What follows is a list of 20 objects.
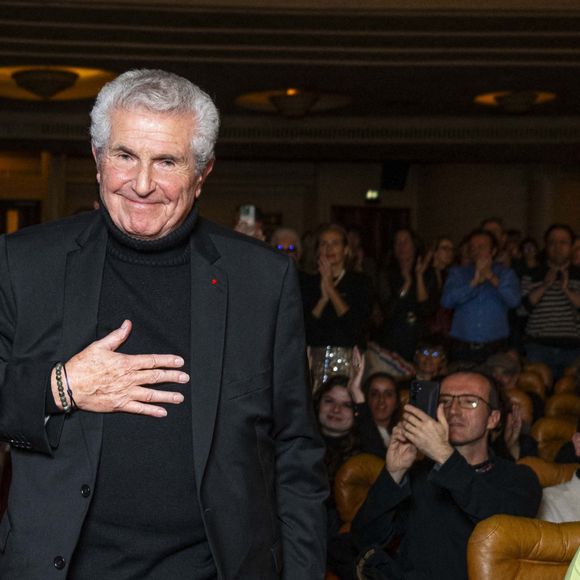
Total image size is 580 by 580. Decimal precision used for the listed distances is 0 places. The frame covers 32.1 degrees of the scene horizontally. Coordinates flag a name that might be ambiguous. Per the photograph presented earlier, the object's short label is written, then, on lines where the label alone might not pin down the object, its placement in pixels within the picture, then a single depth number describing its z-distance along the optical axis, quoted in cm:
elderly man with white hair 146
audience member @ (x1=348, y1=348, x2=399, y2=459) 431
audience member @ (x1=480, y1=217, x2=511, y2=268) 864
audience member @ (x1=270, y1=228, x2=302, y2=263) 528
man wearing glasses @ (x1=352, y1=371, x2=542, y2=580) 276
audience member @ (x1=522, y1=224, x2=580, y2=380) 697
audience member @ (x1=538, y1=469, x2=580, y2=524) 309
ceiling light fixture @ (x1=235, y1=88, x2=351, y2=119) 1122
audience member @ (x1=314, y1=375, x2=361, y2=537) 417
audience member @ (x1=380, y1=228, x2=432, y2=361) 693
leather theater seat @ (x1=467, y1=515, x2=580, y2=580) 234
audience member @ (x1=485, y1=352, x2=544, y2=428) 532
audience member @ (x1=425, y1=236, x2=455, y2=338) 717
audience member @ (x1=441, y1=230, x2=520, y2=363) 660
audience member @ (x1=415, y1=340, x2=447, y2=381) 566
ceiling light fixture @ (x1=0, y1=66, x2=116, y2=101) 1009
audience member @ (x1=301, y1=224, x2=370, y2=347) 521
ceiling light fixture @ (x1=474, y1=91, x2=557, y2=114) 1109
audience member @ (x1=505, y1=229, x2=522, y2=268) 957
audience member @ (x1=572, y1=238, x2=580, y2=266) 838
